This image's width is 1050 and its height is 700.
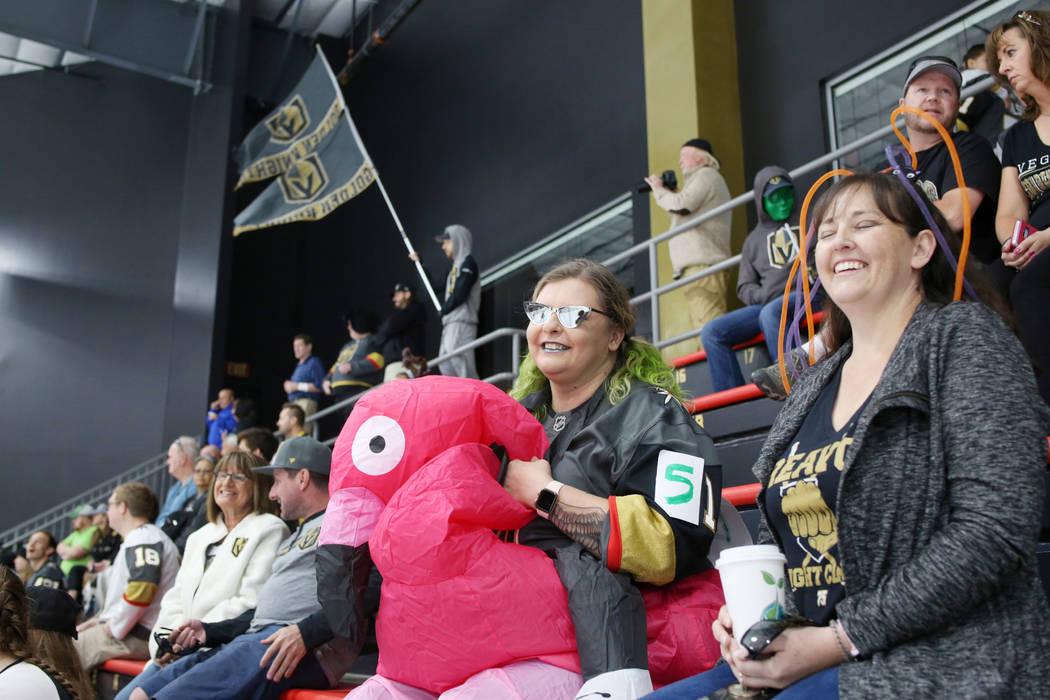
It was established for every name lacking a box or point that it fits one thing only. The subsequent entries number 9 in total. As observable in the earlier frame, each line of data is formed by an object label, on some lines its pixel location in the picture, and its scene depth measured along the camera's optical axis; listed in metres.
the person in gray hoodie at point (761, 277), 3.65
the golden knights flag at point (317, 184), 6.74
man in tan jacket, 4.88
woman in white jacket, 2.98
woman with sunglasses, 1.49
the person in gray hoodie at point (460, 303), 6.19
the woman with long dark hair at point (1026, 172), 2.08
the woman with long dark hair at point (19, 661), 2.05
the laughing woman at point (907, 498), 1.03
